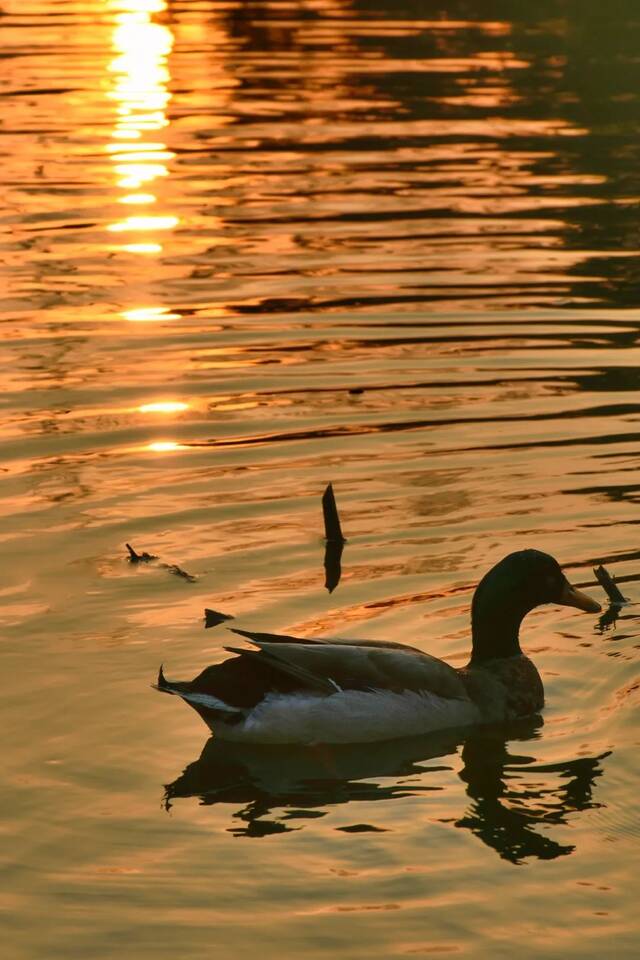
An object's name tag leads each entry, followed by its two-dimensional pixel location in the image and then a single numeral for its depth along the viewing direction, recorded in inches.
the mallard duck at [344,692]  352.2
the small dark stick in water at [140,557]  453.8
